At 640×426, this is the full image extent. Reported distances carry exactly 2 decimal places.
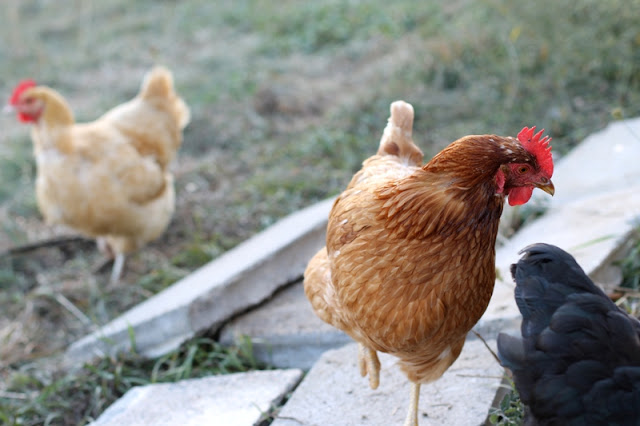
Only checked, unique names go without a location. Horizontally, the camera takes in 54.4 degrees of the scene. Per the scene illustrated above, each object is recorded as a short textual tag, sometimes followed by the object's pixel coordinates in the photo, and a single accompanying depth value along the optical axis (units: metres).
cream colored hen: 4.99
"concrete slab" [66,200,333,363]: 3.72
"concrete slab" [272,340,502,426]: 2.70
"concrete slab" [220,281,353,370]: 3.54
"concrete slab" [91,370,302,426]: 3.01
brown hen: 2.15
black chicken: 1.91
